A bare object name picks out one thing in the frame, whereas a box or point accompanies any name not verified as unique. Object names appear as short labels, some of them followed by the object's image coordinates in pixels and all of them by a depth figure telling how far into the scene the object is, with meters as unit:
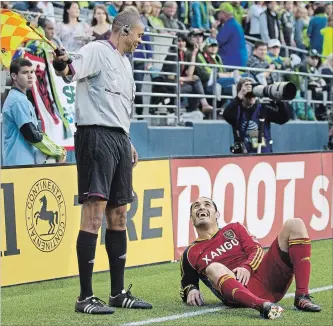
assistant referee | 7.37
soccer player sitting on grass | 7.49
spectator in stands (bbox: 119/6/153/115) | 15.11
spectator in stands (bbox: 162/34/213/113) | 15.91
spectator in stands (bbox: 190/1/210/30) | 17.53
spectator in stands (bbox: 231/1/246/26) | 18.28
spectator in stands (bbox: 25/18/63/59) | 12.32
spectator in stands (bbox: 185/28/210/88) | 16.05
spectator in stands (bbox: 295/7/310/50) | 20.27
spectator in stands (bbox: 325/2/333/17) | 20.33
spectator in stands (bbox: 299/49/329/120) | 19.14
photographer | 12.23
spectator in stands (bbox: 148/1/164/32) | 15.98
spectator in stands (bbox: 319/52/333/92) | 19.59
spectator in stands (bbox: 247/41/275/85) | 16.73
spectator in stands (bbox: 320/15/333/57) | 20.00
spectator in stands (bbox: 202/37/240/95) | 16.28
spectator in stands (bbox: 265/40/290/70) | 17.91
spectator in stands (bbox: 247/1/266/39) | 18.56
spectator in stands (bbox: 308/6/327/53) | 19.84
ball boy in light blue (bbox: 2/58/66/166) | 9.92
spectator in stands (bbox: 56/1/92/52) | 13.56
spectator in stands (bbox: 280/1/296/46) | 19.48
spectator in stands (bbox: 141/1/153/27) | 15.72
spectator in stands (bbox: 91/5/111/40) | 14.07
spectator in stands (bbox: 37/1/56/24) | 14.30
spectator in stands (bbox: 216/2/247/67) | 16.59
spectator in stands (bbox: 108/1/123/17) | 15.43
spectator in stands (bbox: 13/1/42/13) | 13.82
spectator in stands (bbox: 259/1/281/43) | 18.59
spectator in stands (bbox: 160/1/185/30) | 16.36
